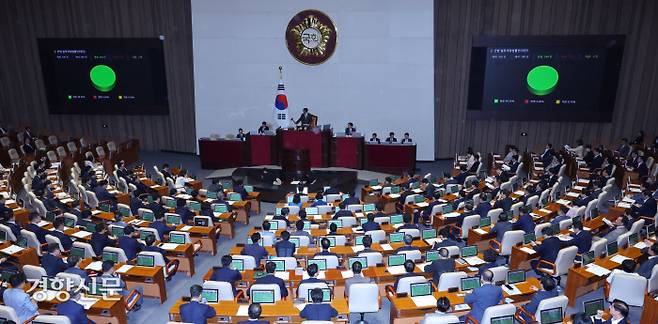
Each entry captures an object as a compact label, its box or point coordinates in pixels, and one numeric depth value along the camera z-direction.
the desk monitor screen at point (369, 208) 14.66
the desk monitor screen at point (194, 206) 14.65
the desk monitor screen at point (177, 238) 12.12
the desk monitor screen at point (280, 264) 10.59
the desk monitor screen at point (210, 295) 9.13
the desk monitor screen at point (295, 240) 12.15
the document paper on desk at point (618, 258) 10.80
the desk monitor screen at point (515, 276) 9.77
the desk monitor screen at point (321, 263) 10.51
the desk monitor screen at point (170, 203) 14.90
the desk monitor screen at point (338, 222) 13.45
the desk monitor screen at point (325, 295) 9.05
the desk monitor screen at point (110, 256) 11.05
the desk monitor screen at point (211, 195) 16.03
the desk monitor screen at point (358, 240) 12.18
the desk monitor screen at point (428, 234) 12.25
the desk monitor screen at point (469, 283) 9.43
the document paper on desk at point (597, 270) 10.28
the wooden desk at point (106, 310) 9.12
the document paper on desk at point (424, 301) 9.09
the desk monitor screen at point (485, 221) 13.02
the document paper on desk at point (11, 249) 11.35
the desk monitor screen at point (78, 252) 11.08
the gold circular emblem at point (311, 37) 22.44
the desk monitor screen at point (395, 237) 12.04
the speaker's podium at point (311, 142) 21.15
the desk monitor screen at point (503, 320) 8.10
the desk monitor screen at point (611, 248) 11.03
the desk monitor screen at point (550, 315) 8.27
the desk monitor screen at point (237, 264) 10.59
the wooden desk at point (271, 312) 8.87
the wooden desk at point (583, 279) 10.34
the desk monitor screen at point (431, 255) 10.80
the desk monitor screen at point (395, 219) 13.56
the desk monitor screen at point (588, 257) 10.55
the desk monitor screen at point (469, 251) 11.05
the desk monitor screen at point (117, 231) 12.47
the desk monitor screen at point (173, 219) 13.25
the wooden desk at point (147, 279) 10.52
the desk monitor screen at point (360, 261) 10.45
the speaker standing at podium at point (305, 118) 21.95
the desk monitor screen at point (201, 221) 13.57
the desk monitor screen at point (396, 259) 10.68
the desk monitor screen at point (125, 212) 13.99
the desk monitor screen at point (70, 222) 13.12
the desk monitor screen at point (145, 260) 10.76
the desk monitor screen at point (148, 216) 13.70
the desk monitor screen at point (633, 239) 11.52
